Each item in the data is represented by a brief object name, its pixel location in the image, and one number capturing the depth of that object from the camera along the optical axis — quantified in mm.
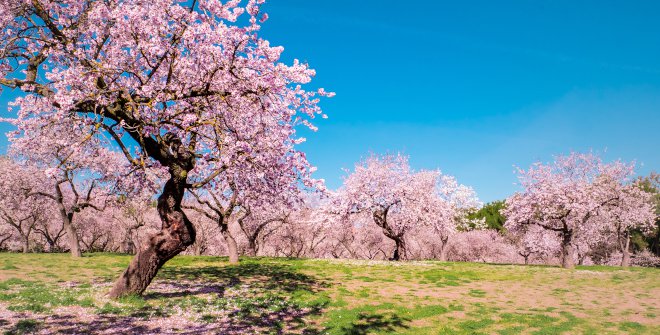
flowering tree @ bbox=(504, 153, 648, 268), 35375
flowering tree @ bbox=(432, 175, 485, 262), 42156
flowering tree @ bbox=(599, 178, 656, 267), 38500
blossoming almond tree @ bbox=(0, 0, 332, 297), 12656
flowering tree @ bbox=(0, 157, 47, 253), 38719
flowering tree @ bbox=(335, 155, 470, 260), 40156
